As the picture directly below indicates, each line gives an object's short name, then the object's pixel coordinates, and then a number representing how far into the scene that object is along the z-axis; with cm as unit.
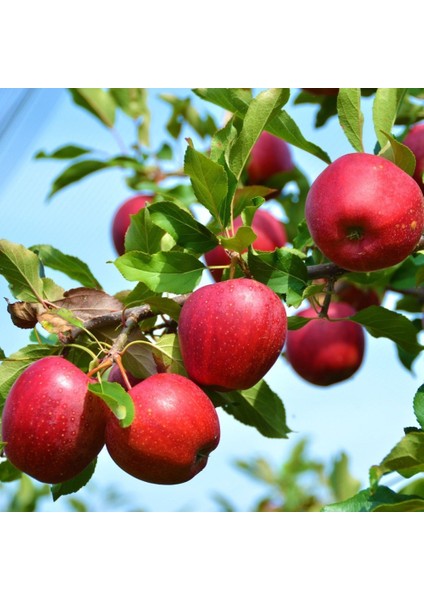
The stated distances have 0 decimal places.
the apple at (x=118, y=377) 160
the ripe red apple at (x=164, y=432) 151
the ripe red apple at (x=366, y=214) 155
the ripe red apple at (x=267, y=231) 189
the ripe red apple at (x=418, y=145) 170
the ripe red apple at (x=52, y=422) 151
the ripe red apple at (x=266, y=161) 213
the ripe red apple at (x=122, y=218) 203
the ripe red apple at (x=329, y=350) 200
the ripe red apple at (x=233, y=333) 153
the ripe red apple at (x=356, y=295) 207
